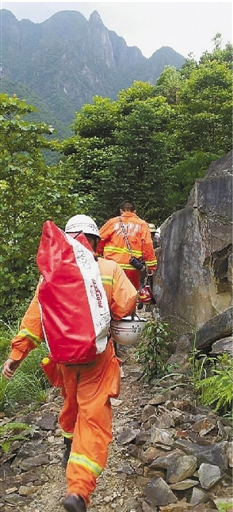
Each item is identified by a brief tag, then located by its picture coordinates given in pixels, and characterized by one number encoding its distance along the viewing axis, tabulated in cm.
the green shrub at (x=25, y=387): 482
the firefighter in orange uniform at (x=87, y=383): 257
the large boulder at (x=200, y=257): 529
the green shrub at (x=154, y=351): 488
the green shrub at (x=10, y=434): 375
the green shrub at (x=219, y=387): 358
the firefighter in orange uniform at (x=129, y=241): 586
